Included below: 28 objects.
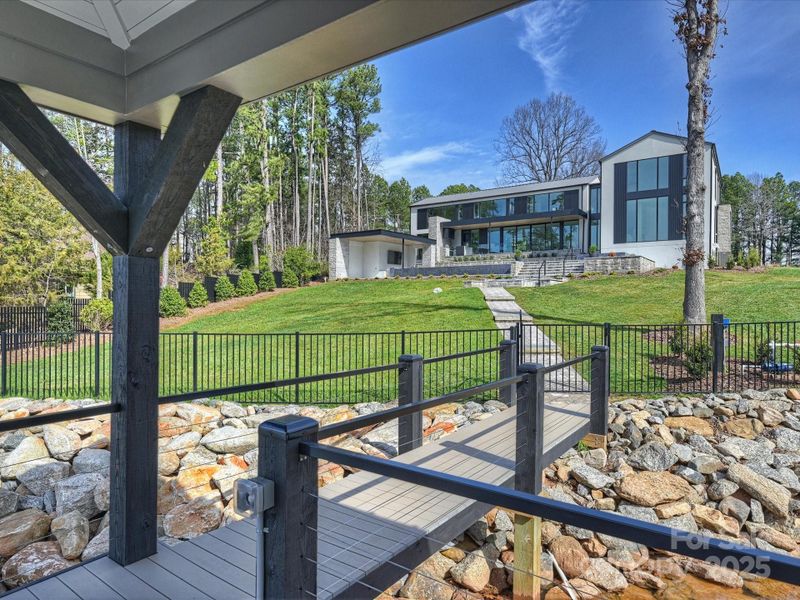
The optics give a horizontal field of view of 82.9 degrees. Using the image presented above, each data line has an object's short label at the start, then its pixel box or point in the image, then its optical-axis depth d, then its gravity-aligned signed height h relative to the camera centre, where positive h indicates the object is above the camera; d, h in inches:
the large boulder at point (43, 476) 197.4 -81.7
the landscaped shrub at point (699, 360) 310.0 -44.5
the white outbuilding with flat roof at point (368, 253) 1089.4 +107.6
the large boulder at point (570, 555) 166.9 -98.3
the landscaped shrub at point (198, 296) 745.0 -1.2
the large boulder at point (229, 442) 230.1 -75.0
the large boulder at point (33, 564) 138.6 -86.0
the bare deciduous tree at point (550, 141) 1520.4 +528.2
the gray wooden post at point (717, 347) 295.6 -33.9
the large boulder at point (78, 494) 177.0 -80.2
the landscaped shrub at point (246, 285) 842.2 +19.3
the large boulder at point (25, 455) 207.3 -77.6
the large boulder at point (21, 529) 153.4 -82.6
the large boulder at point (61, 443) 224.2 -75.1
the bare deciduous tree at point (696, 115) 381.4 +158.0
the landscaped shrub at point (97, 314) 584.1 -24.4
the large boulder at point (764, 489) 194.7 -86.0
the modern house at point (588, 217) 947.3 +199.0
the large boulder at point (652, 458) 226.7 -82.5
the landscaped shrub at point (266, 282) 903.1 +26.6
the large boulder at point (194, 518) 161.9 -83.1
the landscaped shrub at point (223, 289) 800.9 +11.1
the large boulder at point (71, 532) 150.9 -81.5
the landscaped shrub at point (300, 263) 999.6 +71.8
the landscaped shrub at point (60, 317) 526.4 -26.1
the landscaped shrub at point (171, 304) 671.1 -12.9
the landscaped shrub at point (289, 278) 968.9 +37.0
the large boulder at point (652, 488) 202.2 -88.2
